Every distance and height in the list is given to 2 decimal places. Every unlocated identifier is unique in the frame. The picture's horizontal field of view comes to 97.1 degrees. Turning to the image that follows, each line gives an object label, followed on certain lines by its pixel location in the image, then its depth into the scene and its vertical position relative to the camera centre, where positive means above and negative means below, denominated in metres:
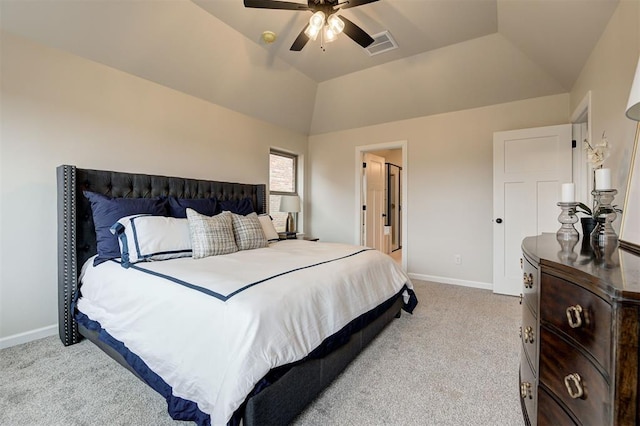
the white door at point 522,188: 3.27 +0.28
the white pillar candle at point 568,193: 1.46 +0.09
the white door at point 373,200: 5.00 +0.21
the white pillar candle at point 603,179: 1.41 +0.16
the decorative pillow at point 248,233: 2.71 -0.21
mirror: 1.25 +0.00
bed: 1.25 -0.58
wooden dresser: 0.64 -0.36
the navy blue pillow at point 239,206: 3.37 +0.07
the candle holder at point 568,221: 1.47 -0.05
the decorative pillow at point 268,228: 3.29 -0.20
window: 4.70 +0.53
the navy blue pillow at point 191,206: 2.84 +0.06
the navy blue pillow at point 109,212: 2.26 -0.01
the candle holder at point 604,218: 1.37 -0.04
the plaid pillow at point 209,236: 2.33 -0.21
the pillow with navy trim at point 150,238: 2.13 -0.21
